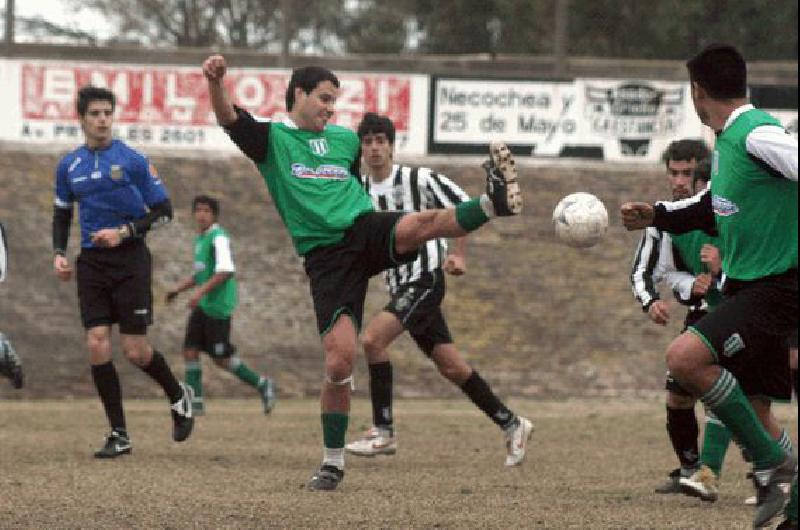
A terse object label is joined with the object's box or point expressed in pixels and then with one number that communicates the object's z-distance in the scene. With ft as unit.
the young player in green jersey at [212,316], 99.86
